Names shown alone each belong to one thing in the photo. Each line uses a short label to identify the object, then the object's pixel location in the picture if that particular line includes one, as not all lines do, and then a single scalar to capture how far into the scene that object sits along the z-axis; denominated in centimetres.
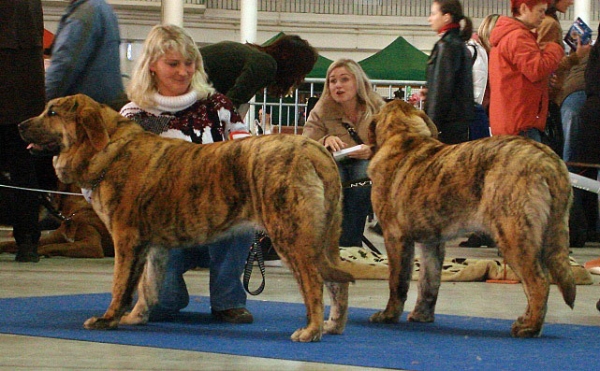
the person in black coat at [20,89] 683
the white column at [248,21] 1998
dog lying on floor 771
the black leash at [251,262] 519
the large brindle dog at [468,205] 409
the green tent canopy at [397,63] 1717
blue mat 350
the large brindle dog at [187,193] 386
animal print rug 661
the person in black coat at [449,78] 624
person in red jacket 630
